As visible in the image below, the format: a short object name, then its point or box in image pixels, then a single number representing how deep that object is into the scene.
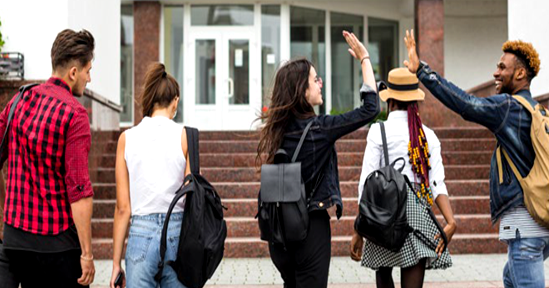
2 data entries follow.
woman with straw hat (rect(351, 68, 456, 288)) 4.19
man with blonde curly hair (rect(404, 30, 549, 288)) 3.68
